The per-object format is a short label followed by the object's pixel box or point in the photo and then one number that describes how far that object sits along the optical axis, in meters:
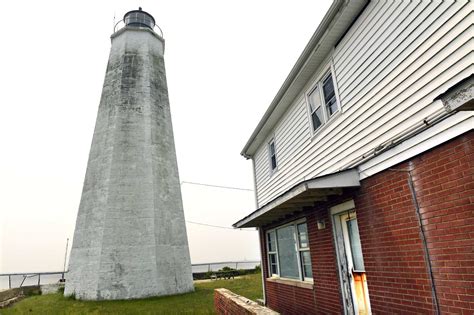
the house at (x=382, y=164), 3.66
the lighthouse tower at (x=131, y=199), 15.23
